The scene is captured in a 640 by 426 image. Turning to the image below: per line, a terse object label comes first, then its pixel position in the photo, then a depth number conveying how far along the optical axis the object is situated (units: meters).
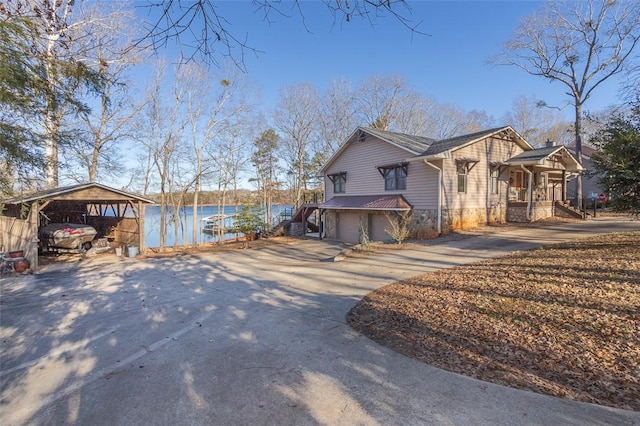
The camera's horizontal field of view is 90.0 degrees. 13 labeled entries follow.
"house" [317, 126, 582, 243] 15.38
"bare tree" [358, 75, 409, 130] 33.12
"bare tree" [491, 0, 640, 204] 21.03
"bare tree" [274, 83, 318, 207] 31.69
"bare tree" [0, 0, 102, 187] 4.20
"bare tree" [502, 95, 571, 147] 36.44
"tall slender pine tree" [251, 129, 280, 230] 34.22
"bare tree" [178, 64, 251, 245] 22.69
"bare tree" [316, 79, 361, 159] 32.81
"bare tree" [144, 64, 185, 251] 21.46
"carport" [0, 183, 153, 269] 11.34
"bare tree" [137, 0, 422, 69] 2.44
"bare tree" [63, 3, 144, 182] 19.52
